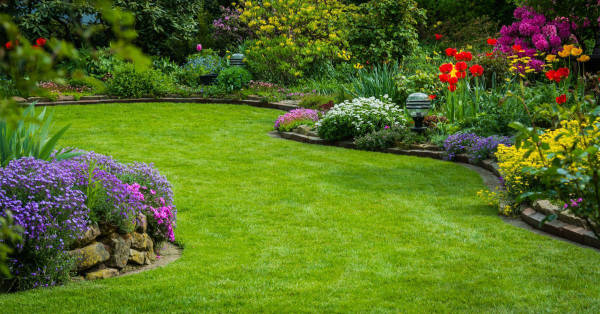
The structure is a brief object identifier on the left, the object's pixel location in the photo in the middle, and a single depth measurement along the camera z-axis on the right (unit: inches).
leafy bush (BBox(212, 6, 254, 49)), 856.3
